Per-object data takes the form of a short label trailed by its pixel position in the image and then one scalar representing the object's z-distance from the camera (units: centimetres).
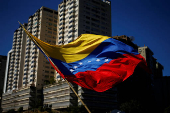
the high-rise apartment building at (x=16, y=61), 9950
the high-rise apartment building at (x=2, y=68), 12762
